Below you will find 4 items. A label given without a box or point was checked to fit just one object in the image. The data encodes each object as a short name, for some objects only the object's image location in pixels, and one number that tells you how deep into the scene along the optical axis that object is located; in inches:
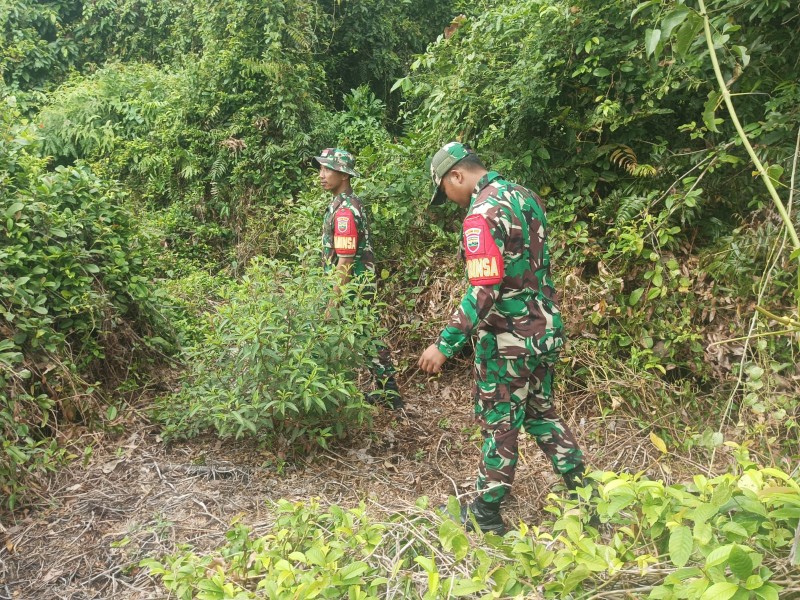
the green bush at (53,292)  144.6
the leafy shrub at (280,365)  145.6
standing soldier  181.3
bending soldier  117.2
